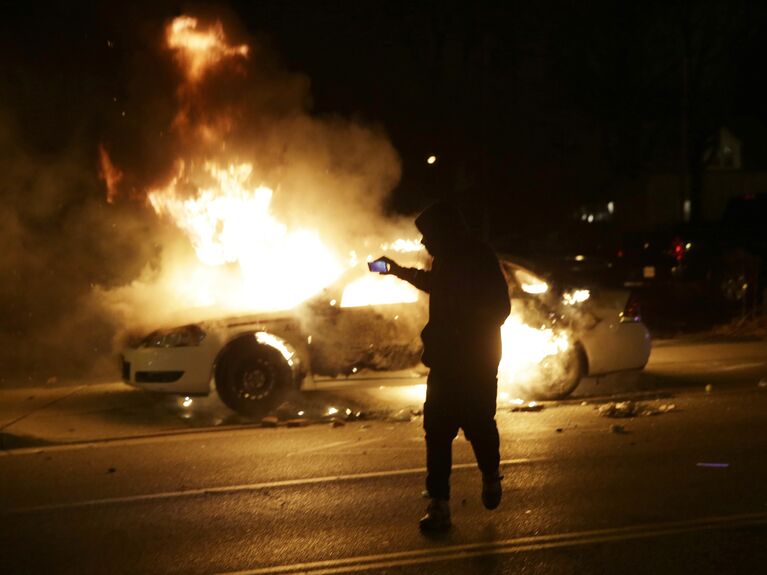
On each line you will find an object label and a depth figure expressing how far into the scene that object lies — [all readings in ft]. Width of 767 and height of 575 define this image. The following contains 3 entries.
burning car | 33.14
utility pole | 111.86
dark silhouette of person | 19.66
